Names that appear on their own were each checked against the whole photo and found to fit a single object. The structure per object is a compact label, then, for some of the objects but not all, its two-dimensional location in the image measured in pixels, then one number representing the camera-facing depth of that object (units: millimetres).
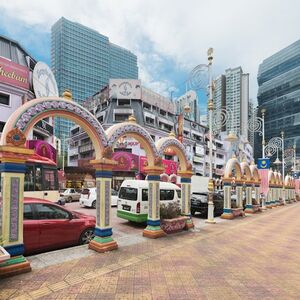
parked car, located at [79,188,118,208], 18875
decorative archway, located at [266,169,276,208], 24889
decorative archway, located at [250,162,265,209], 20109
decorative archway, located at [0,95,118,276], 5668
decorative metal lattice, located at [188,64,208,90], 13366
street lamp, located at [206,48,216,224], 12789
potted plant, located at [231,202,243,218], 15578
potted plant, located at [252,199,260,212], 18928
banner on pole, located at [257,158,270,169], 19609
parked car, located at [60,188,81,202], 25019
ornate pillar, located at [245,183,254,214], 18459
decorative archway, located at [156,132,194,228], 10964
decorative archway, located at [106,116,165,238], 9016
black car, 15750
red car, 6824
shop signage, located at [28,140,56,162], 21875
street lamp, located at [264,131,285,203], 25919
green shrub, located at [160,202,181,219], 10070
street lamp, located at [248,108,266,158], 20020
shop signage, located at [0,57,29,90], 22141
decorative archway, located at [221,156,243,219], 15000
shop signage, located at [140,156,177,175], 37344
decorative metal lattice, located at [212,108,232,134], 15133
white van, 11609
